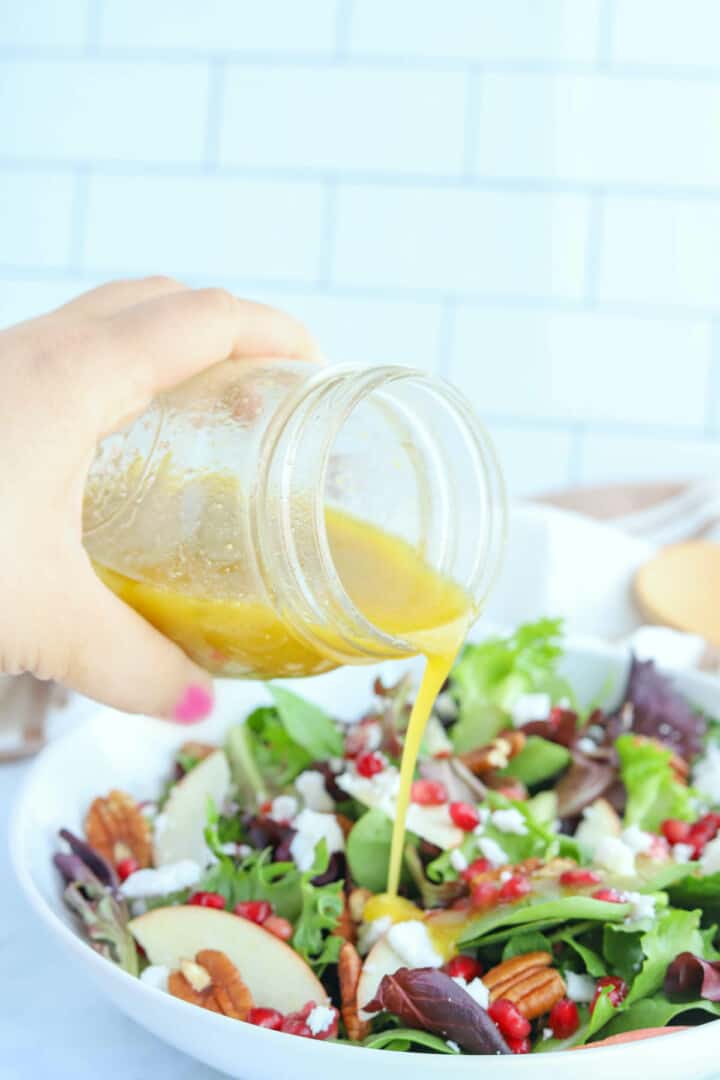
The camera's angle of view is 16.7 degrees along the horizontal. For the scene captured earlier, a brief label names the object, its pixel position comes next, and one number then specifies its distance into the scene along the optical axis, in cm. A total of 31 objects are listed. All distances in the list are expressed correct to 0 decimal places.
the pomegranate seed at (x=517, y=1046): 63
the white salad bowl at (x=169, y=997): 53
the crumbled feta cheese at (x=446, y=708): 101
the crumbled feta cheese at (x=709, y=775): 92
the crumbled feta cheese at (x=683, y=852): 80
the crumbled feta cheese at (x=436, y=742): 92
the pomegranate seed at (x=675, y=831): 83
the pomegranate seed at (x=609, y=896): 69
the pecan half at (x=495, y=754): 89
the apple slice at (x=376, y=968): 67
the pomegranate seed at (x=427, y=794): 83
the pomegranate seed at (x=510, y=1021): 63
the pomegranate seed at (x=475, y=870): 75
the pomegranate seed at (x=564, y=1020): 65
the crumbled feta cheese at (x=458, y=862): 76
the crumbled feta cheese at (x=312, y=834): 79
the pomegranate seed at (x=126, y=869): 81
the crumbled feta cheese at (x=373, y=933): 72
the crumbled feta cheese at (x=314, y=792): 86
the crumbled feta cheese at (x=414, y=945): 68
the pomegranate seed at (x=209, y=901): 74
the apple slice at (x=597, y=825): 83
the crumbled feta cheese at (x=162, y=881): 77
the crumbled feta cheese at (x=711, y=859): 75
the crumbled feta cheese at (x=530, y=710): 97
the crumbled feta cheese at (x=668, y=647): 109
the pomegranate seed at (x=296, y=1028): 62
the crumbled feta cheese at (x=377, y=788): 81
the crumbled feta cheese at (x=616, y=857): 76
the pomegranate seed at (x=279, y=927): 73
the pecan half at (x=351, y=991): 65
